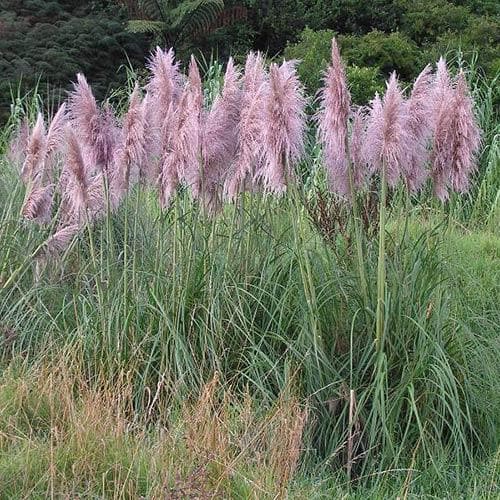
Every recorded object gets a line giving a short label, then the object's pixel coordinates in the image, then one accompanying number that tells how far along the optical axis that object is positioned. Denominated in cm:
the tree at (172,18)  1884
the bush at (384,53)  1477
